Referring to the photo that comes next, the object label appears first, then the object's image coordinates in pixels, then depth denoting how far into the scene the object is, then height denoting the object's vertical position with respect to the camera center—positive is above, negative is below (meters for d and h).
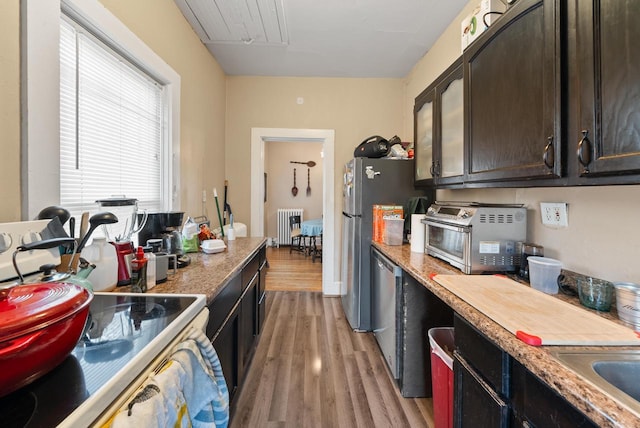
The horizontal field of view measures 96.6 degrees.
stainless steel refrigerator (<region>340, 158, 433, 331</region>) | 2.55 +0.12
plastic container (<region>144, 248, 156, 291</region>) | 1.16 -0.24
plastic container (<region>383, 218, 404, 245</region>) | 2.32 -0.14
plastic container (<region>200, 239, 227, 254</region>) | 1.91 -0.23
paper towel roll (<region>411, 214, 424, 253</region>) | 2.02 -0.14
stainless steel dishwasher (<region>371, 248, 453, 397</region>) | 1.76 -0.71
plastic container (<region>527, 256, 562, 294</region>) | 1.21 -0.26
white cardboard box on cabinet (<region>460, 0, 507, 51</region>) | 1.51 +1.08
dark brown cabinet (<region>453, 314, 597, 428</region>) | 0.69 -0.52
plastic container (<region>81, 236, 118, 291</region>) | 1.05 -0.19
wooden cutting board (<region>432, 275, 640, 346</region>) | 0.79 -0.34
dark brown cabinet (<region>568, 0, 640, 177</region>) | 0.79 +0.37
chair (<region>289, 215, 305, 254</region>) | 5.97 -0.44
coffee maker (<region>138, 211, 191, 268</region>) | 1.64 -0.12
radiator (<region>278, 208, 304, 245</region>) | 6.79 -0.27
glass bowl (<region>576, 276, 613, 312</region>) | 1.00 -0.28
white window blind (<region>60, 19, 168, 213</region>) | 1.29 +0.48
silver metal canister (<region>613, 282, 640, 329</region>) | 0.88 -0.28
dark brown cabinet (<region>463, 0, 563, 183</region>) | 1.04 +0.51
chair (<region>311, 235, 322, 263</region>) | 5.35 -0.79
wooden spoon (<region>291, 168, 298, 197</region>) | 7.07 +0.59
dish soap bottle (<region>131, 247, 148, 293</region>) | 1.12 -0.25
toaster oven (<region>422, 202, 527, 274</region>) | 1.44 -0.12
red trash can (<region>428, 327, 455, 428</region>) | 1.31 -0.80
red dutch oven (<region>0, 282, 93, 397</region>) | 0.48 -0.21
